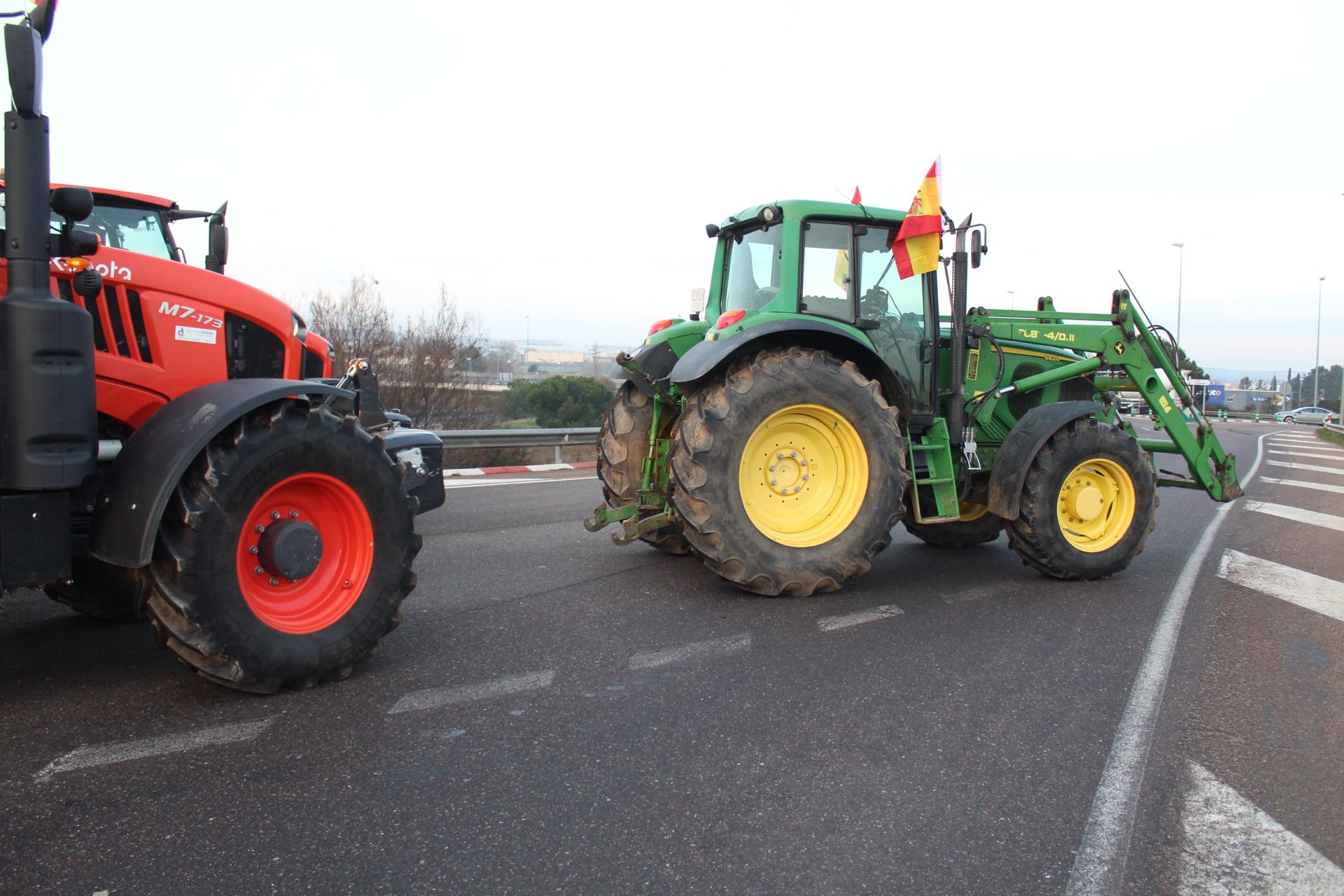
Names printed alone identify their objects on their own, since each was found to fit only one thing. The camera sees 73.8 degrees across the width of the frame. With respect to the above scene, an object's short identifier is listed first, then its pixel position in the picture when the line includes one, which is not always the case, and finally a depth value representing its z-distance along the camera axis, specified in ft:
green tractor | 17.37
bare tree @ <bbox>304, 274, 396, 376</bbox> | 68.64
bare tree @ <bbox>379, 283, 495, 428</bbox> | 69.15
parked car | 199.21
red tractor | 10.12
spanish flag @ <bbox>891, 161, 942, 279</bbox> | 18.67
